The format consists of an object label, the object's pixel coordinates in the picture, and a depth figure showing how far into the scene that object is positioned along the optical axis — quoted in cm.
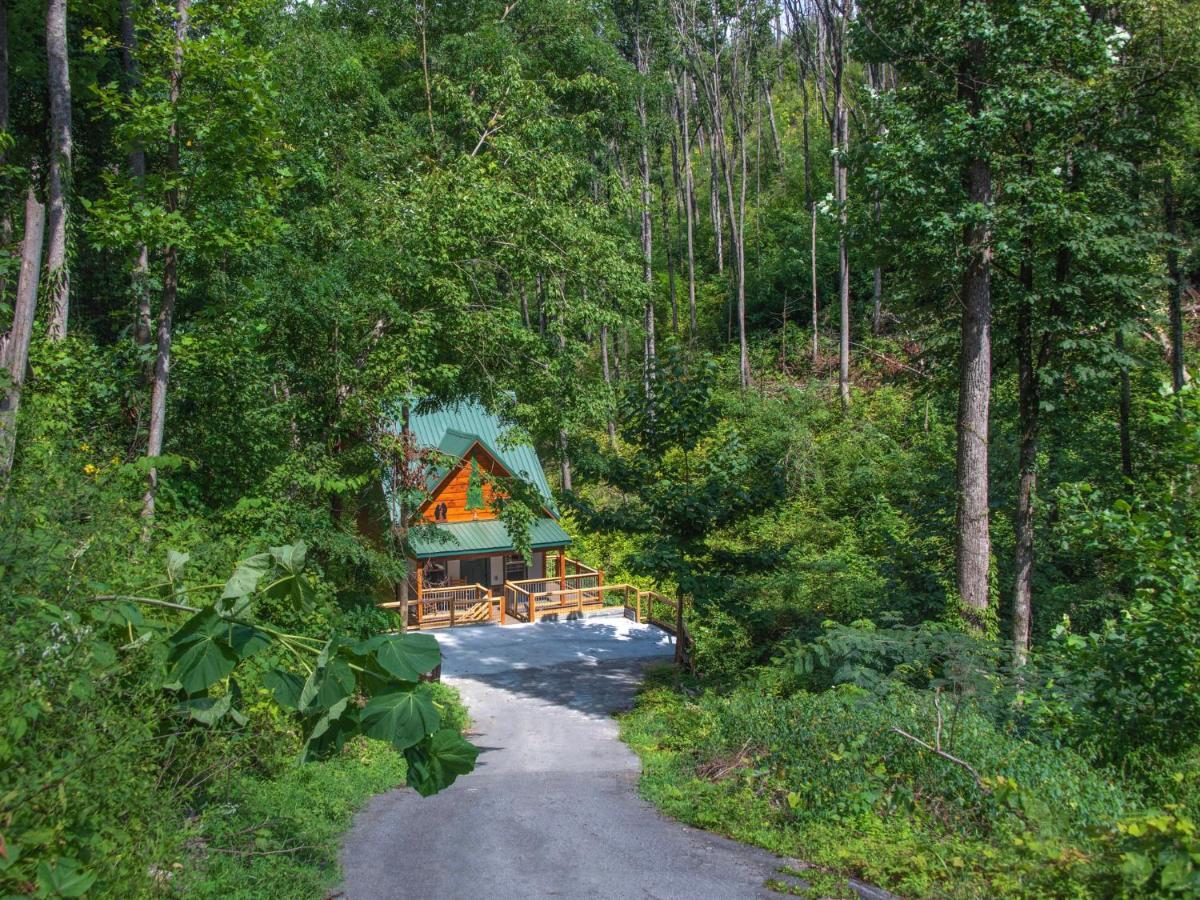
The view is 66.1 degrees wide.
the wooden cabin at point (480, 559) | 2444
